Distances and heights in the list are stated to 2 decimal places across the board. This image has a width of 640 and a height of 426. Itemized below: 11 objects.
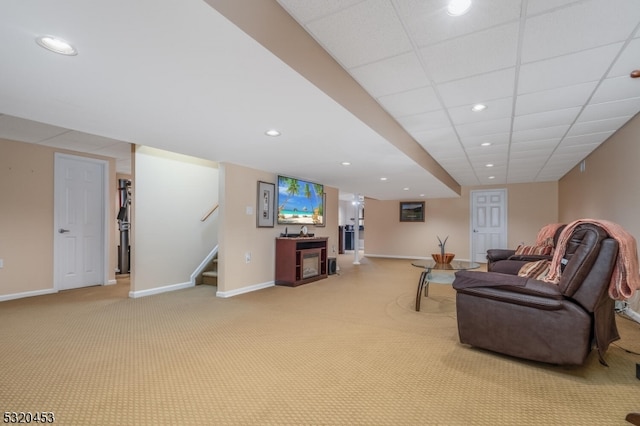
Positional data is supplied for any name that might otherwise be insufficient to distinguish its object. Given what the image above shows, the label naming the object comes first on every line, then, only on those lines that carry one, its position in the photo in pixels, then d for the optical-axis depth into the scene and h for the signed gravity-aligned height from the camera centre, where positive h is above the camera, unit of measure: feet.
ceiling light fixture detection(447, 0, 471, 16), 5.23 +3.48
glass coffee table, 12.23 -2.33
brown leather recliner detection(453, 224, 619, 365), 6.57 -2.09
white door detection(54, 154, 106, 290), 15.67 -0.41
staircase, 17.11 -3.27
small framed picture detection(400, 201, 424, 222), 31.26 +0.36
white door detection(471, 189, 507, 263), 27.68 -0.56
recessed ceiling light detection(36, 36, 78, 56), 4.97 +2.72
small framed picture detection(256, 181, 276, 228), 16.71 +0.50
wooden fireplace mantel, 17.33 -2.53
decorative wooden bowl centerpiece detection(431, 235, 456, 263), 14.52 -1.97
